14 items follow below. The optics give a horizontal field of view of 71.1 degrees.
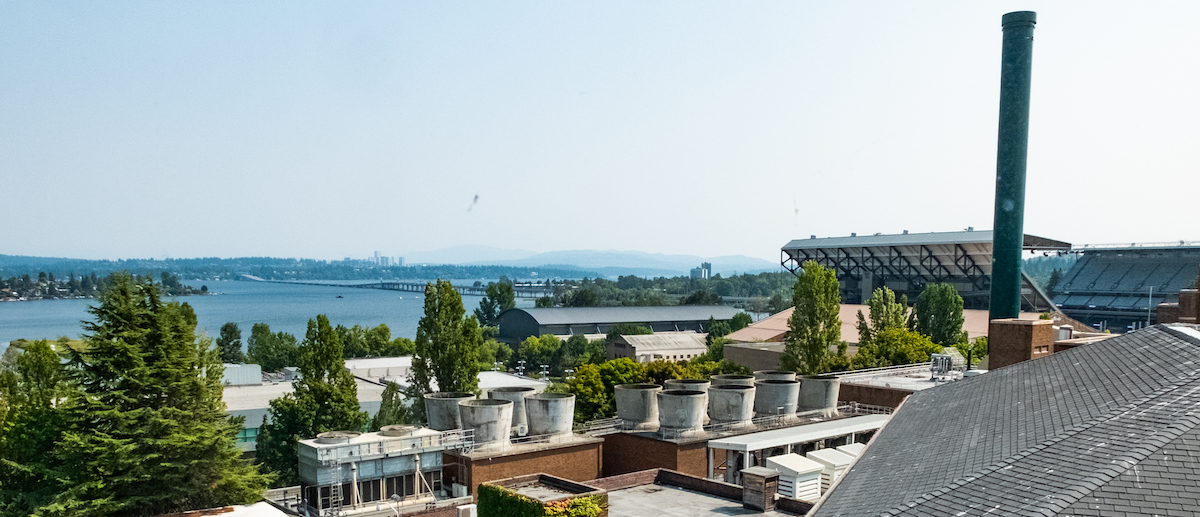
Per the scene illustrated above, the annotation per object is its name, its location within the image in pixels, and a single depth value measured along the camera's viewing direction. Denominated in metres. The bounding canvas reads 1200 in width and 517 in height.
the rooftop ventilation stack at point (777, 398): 38.28
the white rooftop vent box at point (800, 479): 24.38
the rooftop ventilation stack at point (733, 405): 35.97
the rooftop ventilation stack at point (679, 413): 34.25
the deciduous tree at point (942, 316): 75.38
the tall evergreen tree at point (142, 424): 26.17
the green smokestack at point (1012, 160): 35.91
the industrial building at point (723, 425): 33.09
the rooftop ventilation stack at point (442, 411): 33.91
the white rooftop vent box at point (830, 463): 27.56
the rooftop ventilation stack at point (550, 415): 33.88
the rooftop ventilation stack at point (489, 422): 31.64
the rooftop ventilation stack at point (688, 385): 38.20
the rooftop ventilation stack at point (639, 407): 36.59
